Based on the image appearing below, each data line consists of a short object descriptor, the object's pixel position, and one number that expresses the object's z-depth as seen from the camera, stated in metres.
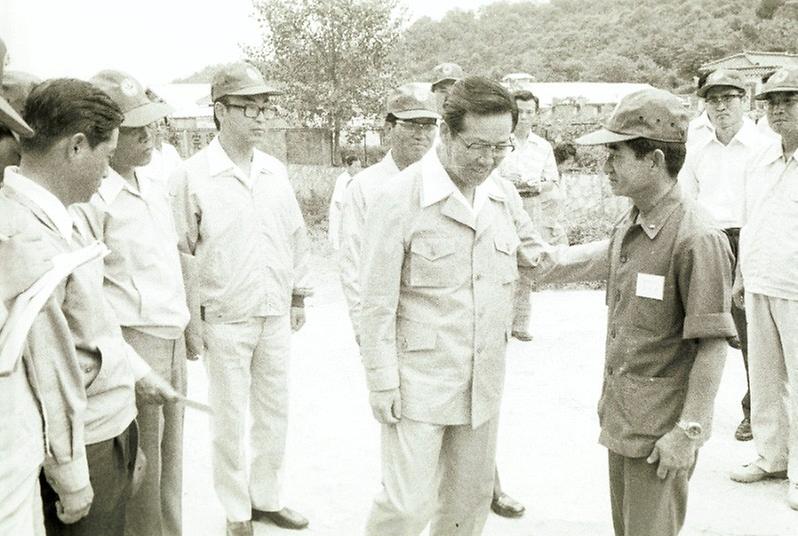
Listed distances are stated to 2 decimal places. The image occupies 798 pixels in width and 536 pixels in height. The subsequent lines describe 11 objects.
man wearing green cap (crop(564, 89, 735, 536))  2.57
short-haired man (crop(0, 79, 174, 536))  2.12
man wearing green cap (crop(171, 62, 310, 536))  3.72
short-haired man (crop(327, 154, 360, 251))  8.16
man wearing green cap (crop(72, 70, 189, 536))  3.13
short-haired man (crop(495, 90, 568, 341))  7.05
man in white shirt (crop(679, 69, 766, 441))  5.62
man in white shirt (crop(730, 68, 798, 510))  4.34
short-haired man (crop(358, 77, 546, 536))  2.89
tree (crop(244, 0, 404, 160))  18.67
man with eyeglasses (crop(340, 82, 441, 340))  4.21
